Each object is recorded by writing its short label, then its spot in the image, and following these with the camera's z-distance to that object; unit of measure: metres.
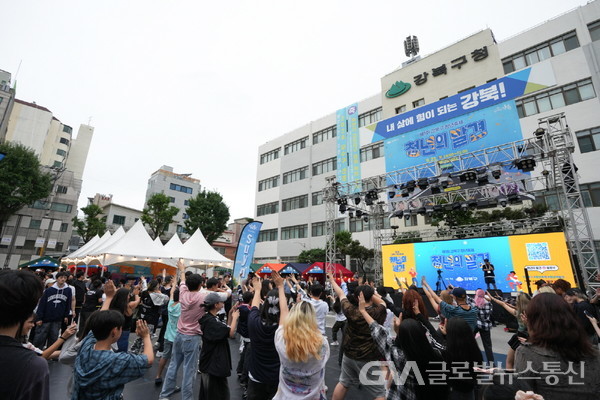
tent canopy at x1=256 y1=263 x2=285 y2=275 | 23.64
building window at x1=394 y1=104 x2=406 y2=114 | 26.52
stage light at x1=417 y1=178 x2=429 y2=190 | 13.70
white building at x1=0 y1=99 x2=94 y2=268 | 31.38
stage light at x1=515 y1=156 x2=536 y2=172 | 11.34
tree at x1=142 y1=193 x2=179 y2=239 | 30.92
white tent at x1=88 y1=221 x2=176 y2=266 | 13.35
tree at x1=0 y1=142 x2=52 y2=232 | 26.08
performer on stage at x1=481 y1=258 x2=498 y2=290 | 12.65
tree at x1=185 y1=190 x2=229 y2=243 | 31.48
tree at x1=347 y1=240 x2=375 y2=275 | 24.17
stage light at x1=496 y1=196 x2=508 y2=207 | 14.30
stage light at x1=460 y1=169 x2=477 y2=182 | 12.87
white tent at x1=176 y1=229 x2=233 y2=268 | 15.47
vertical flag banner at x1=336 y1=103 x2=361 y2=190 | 29.02
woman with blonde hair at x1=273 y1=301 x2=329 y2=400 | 2.39
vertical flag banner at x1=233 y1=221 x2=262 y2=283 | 10.77
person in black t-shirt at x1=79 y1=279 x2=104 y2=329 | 6.36
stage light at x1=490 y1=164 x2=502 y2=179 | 12.25
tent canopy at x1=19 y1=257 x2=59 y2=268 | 20.06
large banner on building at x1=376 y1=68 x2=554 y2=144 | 17.66
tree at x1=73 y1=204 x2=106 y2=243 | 32.22
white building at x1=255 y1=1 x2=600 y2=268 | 18.05
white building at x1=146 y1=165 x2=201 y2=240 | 47.38
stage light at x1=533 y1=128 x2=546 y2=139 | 11.22
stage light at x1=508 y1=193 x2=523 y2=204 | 13.91
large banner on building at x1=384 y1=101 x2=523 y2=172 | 16.78
